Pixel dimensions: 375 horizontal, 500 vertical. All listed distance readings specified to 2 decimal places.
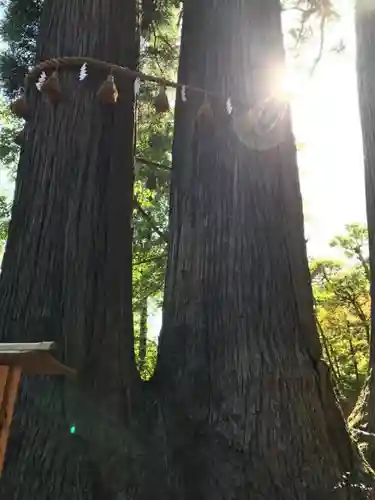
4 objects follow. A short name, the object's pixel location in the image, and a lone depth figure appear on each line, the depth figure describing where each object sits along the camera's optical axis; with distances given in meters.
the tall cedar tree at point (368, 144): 3.28
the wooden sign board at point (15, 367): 1.49
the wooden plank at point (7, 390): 1.61
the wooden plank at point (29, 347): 1.48
